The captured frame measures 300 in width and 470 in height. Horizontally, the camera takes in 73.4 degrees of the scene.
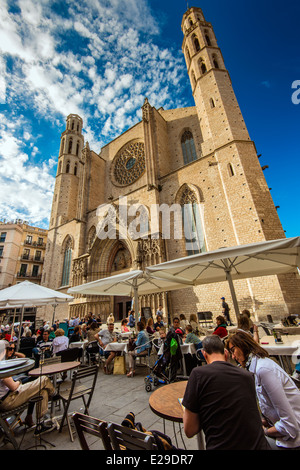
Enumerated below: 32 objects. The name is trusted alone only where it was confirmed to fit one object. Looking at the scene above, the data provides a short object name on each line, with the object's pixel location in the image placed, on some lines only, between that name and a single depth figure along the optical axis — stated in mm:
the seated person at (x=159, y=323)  7166
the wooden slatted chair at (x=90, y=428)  1264
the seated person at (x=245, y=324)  3877
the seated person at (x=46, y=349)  5340
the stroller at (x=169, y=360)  3779
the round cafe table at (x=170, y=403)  1666
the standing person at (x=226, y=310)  8348
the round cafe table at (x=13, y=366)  2467
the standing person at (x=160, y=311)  10324
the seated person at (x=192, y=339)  4566
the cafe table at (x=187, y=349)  4354
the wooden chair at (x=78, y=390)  2803
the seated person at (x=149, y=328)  6535
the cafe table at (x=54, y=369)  3138
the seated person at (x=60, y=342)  5072
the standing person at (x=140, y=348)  5055
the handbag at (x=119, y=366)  5508
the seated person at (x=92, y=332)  6762
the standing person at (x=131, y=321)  8711
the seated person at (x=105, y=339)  6055
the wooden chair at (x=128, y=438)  1096
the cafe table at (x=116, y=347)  5436
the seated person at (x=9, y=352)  3895
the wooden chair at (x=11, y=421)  2294
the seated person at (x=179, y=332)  4748
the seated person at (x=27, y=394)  2615
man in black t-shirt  1171
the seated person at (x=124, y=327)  7934
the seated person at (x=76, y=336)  6527
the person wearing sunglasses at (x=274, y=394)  1443
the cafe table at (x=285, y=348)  3180
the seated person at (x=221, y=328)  4523
